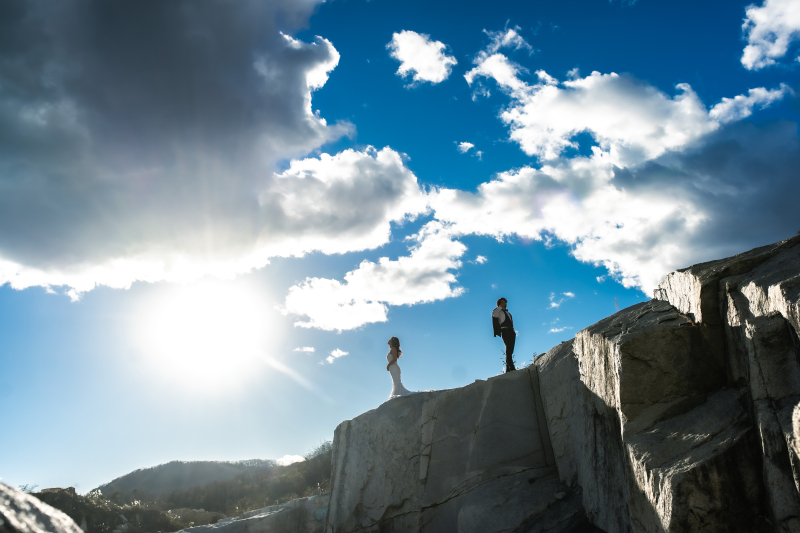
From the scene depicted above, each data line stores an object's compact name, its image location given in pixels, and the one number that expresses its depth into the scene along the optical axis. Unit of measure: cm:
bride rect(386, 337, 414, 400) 1333
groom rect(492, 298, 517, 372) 1270
